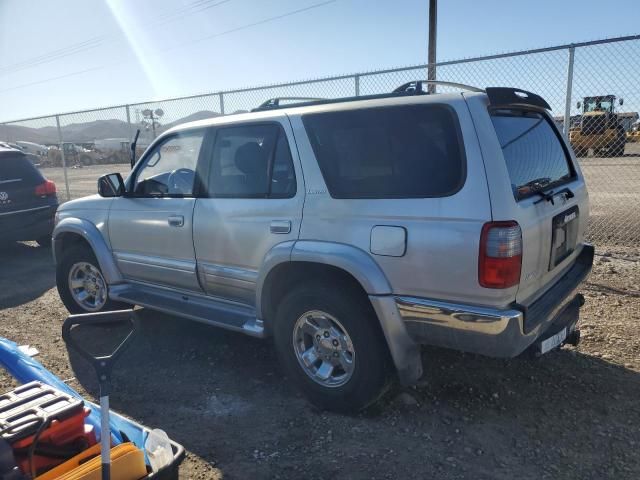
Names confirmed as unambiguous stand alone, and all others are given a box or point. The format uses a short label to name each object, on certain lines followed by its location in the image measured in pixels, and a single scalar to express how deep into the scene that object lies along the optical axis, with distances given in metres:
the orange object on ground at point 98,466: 2.07
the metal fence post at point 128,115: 10.38
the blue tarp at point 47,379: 2.59
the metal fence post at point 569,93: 5.48
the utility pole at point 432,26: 10.37
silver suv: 2.56
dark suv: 7.36
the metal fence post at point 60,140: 12.05
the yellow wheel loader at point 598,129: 7.06
